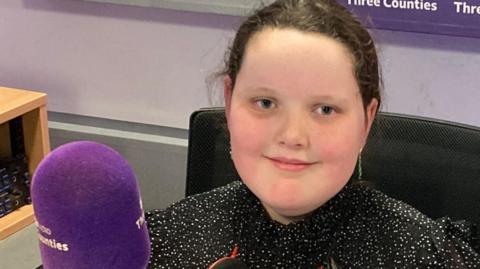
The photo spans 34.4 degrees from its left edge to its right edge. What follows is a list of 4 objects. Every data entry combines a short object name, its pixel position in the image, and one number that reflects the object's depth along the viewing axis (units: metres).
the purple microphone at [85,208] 0.59
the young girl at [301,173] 0.84
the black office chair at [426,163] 1.11
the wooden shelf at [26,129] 1.86
